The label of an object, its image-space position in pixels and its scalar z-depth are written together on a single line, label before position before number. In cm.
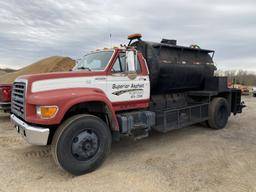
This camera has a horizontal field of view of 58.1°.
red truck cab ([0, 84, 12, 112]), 785
